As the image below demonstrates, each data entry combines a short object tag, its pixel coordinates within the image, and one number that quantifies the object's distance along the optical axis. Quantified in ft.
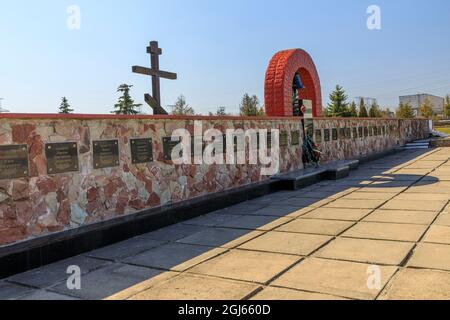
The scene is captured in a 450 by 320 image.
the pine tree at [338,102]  190.80
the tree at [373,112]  186.30
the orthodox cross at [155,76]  26.66
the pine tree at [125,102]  173.16
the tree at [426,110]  229.86
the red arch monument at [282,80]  39.45
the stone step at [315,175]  32.27
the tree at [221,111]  182.29
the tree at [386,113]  217.50
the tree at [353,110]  188.03
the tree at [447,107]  245.04
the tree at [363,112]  182.80
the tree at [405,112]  209.49
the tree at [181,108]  179.71
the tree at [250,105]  184.20
